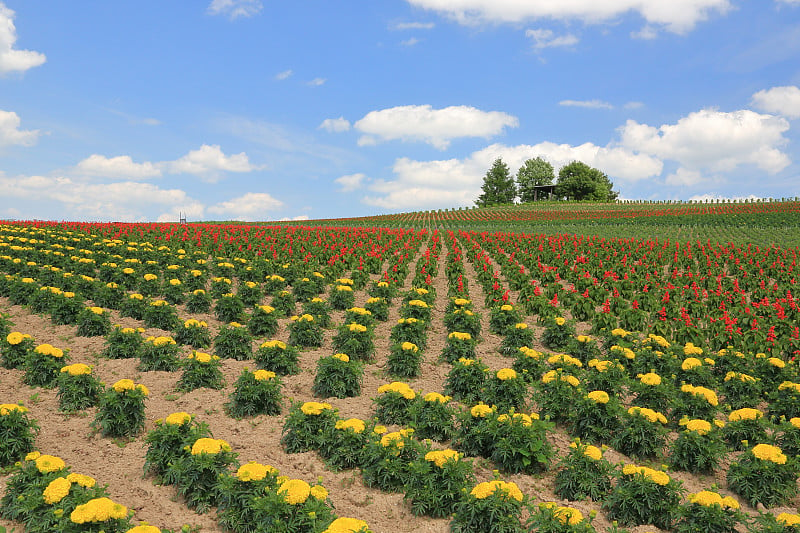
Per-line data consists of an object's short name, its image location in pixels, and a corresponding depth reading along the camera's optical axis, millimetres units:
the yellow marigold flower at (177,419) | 6168
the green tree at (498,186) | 112312
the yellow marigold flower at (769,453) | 6020
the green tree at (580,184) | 107625
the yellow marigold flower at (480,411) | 6617
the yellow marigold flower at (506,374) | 7750
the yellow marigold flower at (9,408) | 6375
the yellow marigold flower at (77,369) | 7746
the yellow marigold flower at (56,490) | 4859
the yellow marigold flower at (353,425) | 6473
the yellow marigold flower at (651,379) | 7902
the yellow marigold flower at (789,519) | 4855
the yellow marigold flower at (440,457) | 5531
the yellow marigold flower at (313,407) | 6730
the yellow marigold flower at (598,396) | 7191
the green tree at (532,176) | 121875
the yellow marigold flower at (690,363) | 8852
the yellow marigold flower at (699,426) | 6590
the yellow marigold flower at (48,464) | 5336
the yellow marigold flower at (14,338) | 9109
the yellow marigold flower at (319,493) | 4903
